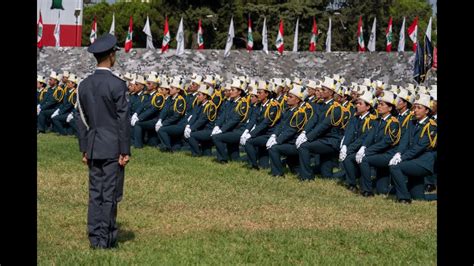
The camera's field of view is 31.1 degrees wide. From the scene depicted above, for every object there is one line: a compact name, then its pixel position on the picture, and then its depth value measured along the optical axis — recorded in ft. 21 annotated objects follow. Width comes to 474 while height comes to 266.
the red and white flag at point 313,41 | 112.76
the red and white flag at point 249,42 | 110.22
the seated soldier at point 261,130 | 53.01
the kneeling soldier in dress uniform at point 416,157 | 40.91
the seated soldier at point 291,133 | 49.90
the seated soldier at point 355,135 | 44.96
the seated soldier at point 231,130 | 56.44
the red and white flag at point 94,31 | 111.61
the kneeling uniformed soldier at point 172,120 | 62.49
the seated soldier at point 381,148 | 42.96
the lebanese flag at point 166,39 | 106.32
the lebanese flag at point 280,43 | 107.30
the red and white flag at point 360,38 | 108.58
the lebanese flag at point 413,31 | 88.22
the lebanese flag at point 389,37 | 103.46
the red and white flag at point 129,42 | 107.65
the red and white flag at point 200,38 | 112.34
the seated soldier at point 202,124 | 59.36
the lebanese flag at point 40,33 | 109.70
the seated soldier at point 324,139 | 48.47
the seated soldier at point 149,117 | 64.79
